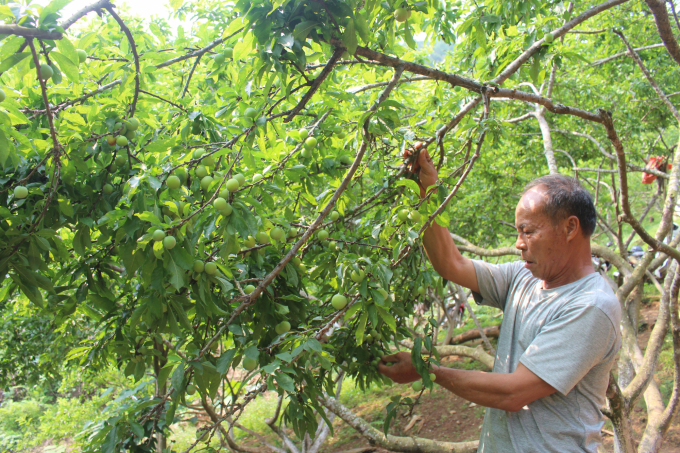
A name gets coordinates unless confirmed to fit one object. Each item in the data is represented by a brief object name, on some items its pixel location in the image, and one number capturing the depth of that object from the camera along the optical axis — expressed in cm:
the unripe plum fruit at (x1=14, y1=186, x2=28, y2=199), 151
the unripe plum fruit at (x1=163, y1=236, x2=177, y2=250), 127
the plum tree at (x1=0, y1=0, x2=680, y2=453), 139
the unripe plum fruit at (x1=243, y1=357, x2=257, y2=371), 146
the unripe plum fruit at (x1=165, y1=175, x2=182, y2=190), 143
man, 154
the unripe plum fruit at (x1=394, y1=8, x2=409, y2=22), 171
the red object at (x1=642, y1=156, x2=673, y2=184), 555
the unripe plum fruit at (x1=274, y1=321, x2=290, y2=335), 175
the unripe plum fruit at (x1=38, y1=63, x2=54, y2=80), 139
